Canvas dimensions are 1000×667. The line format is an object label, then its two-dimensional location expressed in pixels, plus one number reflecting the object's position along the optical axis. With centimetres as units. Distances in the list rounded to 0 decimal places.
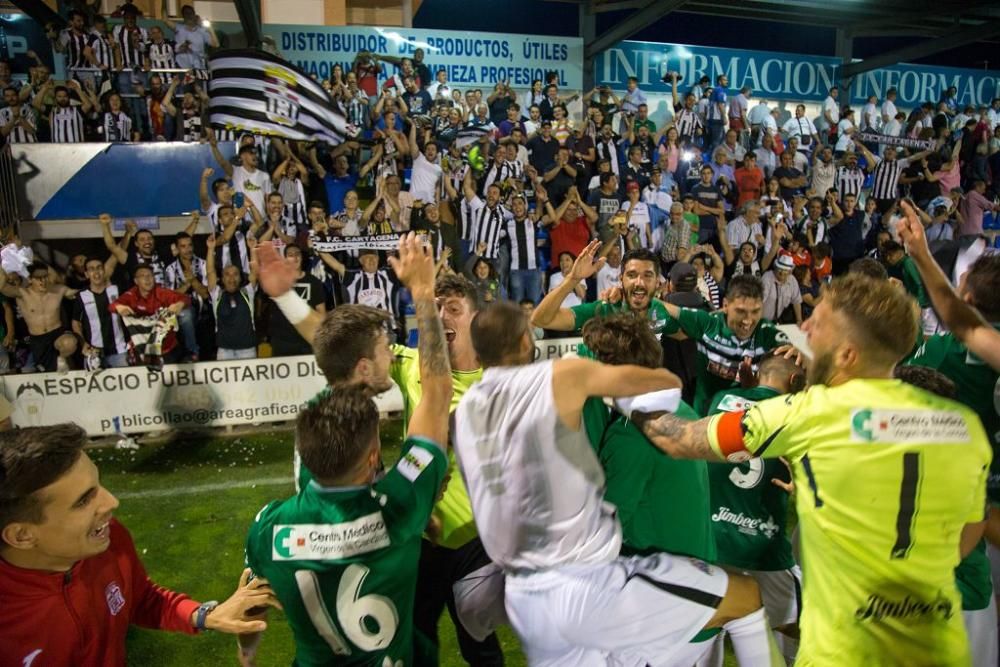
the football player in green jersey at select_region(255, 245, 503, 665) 321
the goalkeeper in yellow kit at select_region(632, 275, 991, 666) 216
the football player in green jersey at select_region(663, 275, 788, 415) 459
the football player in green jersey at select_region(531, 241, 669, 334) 495
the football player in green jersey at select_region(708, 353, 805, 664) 341
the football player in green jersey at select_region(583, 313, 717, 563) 289
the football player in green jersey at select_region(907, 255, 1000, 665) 289
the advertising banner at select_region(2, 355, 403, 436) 812
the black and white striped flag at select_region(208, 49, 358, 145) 877
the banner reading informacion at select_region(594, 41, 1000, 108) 1795
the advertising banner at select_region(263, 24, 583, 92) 1512
